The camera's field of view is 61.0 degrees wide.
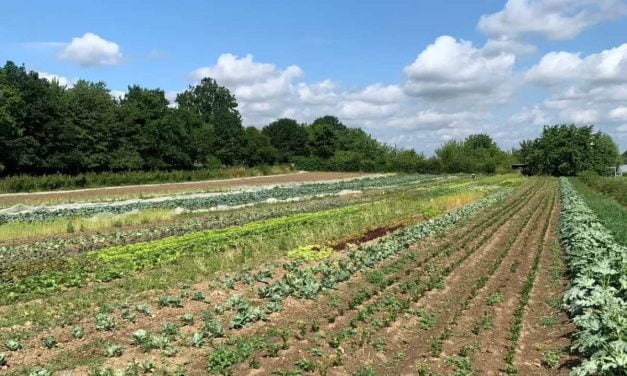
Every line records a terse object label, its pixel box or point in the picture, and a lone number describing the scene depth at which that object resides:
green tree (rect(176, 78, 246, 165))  101.94
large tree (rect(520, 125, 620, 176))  93.69
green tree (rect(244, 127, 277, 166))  108.41
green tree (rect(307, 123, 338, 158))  127.19
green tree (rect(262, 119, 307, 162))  124.82
